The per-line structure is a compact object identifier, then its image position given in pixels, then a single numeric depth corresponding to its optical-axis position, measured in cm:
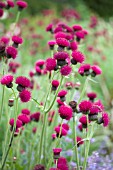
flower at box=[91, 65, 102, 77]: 257
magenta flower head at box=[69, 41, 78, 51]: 265
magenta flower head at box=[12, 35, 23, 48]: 253
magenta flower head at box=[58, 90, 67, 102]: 245
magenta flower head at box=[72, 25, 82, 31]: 291
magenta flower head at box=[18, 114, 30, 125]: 243
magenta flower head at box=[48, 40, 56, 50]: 279
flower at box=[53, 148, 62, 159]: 214
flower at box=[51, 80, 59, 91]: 258
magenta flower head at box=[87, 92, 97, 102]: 270
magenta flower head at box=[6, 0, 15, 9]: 307
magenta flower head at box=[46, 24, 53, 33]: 301
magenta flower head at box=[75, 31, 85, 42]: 286
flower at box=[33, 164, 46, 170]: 199
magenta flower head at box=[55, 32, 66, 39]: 245
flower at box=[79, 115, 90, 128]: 236
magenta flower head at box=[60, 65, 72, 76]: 210
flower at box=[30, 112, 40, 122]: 288
